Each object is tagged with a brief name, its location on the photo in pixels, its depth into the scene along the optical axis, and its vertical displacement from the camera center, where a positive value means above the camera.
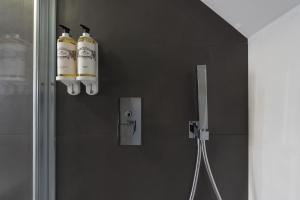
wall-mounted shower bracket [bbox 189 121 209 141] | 1.10 -0.15
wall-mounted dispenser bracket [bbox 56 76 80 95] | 1.14 +0.08
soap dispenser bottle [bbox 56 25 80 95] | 1.08 +0.20
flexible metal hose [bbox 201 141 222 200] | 1.08 -0.34
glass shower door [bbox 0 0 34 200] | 1.14 +0.01
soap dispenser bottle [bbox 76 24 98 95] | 1.08 +0.20
